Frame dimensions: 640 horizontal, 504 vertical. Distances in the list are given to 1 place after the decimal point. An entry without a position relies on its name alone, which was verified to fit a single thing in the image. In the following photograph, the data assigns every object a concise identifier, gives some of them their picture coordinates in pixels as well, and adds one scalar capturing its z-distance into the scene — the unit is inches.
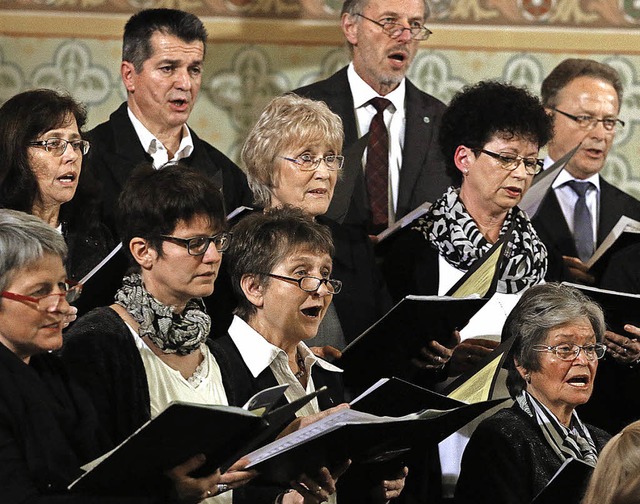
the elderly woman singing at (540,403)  294.0
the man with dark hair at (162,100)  353.4
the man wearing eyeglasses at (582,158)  404.8
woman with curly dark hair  335.9
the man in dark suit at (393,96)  388.5
